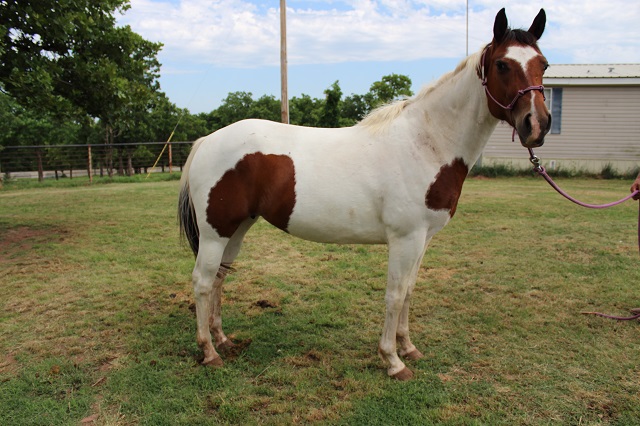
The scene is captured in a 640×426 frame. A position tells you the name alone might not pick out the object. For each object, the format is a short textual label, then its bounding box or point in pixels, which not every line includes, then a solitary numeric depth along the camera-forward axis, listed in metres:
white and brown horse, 3.06
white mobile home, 16.28
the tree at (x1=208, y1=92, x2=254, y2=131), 38.50
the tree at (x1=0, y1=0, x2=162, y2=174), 6.57
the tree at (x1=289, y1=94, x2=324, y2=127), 34.81
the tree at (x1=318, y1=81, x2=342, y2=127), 21.61
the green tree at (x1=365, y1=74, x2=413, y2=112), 21.44
